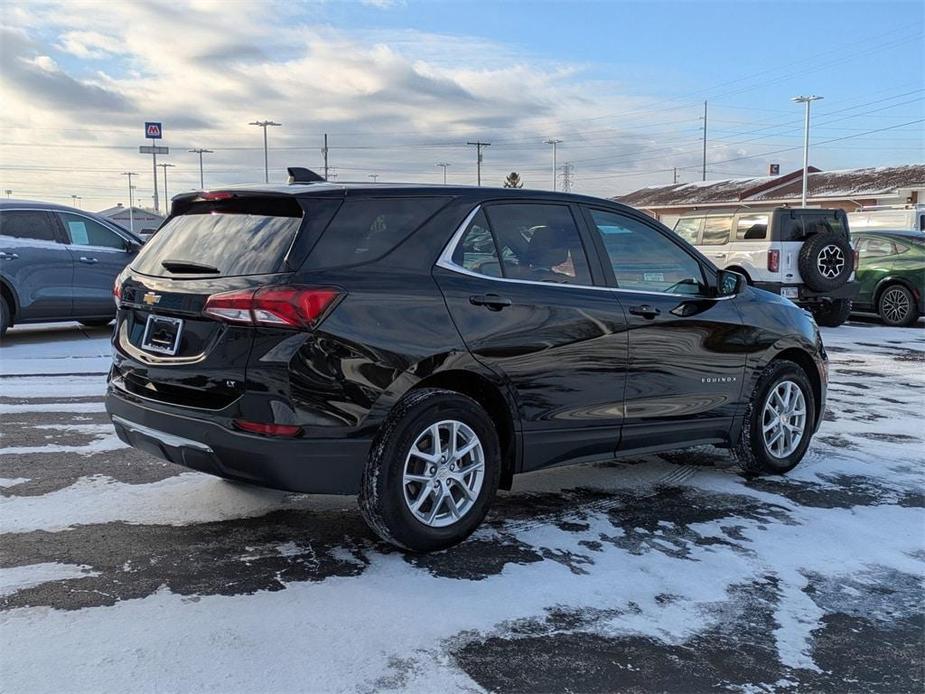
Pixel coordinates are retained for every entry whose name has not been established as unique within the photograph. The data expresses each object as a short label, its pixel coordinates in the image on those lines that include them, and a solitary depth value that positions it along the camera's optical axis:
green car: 14.08
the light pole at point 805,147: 43.08
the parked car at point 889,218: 21.38
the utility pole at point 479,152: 74.62
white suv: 13.14
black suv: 3.52
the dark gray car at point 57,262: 10.38
